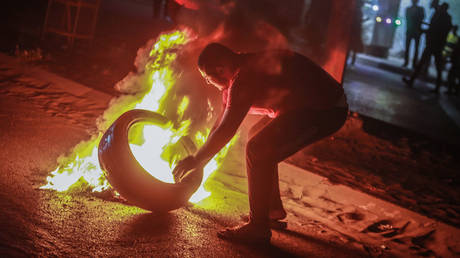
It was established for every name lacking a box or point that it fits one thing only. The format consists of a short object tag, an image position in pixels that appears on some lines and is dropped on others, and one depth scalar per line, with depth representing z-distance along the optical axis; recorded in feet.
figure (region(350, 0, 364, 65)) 54.95
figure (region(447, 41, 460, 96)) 46.76
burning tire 11.43
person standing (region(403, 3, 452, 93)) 42.70
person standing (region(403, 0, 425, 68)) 54.98
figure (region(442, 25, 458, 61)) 53.20
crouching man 10.91
